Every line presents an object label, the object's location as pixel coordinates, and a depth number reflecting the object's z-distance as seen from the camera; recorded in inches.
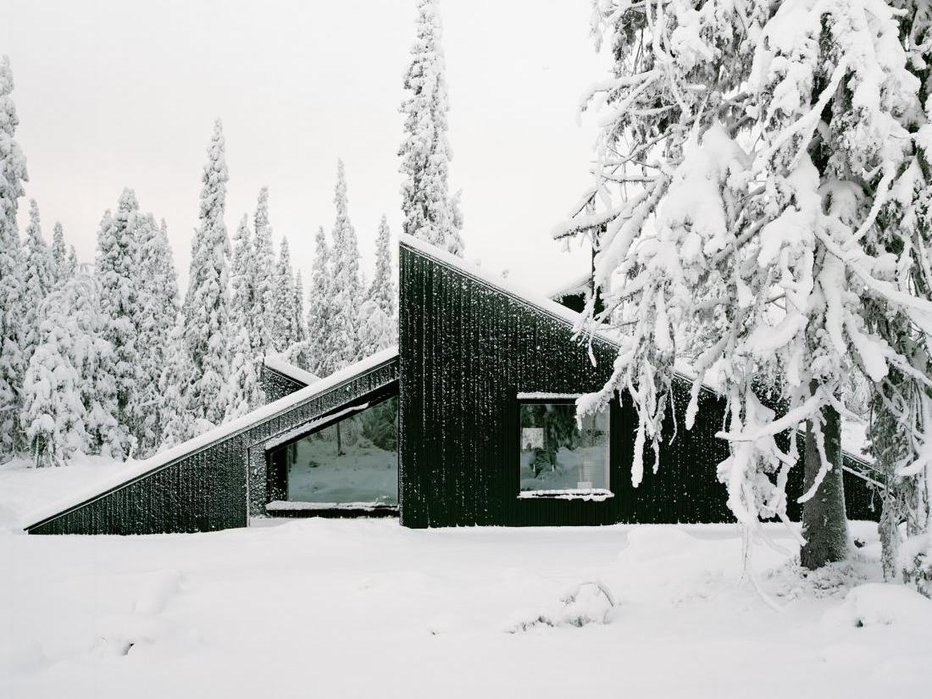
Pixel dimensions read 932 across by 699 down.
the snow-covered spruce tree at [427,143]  1085.1
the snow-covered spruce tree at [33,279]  1234.6
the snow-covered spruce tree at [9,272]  1147.9
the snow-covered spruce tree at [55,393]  1098.1
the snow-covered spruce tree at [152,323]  1396.4
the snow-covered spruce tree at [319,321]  2079.2
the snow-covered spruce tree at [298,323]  2407.7
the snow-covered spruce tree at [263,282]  1621.6
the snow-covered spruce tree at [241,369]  1243.2
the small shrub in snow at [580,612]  287.4
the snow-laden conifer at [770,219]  249.8
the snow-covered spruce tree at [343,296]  1971.0
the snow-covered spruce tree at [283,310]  2311.8
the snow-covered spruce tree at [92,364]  1192.2
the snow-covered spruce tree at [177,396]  1241.4
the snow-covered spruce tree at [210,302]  1221.7
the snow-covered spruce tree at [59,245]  2469.9
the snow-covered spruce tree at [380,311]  1817.2
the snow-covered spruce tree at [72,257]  2753.7
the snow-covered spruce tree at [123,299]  1321.4
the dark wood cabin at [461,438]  518.0
